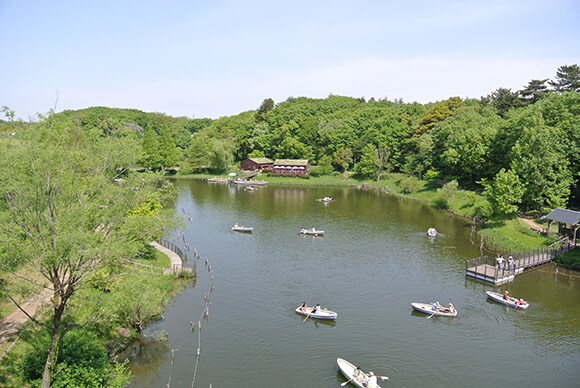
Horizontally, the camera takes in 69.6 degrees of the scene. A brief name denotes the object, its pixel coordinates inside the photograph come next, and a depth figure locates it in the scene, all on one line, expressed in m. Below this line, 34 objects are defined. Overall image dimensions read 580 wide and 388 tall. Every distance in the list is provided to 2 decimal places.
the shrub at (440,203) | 75.94
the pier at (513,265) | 40.75
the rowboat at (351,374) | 24.33
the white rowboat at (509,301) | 34.97
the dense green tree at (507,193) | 56.45
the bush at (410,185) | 89.94
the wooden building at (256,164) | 117.06
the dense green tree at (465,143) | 77.38
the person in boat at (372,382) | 23.69
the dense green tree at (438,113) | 102.17
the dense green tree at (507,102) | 95.31
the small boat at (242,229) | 56.76
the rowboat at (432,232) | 55.72
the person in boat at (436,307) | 33.56
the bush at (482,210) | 59.69
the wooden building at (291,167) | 112.19
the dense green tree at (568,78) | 87.56
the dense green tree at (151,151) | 110.25
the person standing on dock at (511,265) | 41.75
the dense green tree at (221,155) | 116.47
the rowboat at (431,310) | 33.31
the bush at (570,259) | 43.77
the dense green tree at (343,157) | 110.62
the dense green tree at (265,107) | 145.44
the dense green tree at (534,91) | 94.94
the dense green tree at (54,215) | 19.47
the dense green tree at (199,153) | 118.69
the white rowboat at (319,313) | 32.19
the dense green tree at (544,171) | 56.00
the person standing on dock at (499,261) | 41.34
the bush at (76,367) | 21.03
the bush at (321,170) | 110.31
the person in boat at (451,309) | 33.44
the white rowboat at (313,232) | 55.78
